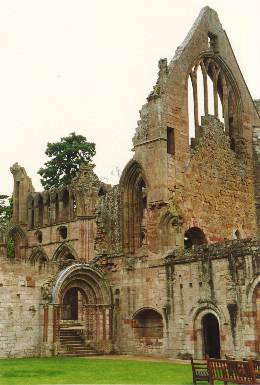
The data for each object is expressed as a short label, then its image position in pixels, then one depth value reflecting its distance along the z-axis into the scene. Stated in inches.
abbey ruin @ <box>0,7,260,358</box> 894.4
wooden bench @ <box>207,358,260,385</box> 494.6
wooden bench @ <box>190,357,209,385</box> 558.8
